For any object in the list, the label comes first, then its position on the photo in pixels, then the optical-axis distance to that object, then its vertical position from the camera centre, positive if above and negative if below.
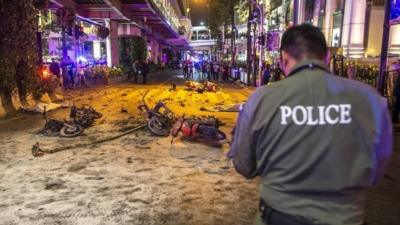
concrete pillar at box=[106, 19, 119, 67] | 33.08 +0.10
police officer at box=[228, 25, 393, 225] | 1.92 -0.43
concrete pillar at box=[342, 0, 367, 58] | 23.48 +1.09
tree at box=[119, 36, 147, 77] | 36.84 -0.39
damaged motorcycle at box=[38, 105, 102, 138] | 10.31 -2.03
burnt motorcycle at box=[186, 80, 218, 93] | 23.71 -2.33
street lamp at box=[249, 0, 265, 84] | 26.40 +1.64
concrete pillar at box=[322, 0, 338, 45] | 28.27 +1.97
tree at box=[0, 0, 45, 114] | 13.72 -0.17
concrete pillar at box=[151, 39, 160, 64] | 59.53 -0.77
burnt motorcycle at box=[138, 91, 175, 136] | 10.38 -1.91
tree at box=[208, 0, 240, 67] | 37.33 +3.22
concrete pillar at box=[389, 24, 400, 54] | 21.61 +0.35
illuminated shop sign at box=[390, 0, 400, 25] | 11.56 +0.96
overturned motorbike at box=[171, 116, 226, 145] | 9.31 -1.87
